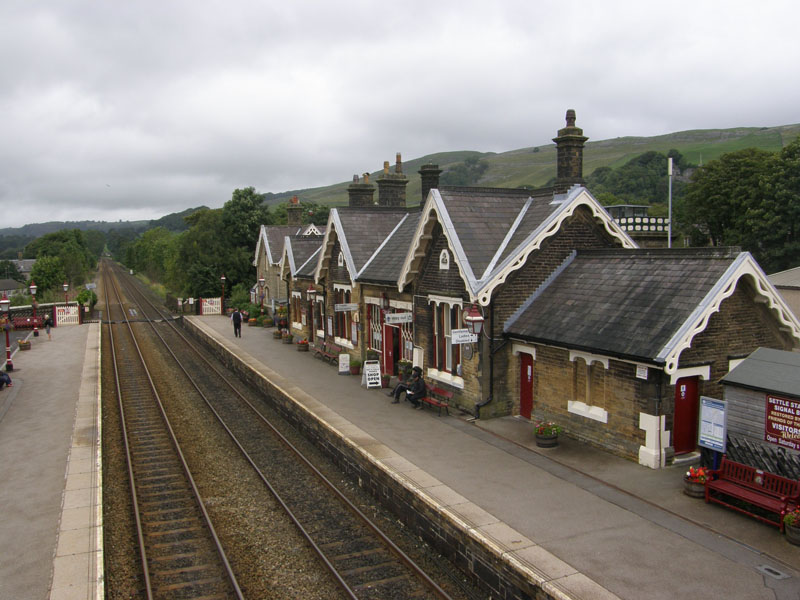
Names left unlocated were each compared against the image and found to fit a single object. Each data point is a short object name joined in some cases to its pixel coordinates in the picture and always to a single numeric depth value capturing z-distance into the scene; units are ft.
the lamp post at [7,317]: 76.01
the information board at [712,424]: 34.37
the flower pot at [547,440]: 42.96
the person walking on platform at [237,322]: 106.42
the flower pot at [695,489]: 33.91
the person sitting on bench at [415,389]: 55.83
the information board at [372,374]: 65.21
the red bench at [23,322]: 128.98
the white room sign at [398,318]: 61.62
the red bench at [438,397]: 53.62
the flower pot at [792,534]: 28.35
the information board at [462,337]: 48.29
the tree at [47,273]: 229.45
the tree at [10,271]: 385.89
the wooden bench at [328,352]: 80.02
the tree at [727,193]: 133.18
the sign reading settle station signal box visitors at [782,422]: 30.96
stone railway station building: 38.60
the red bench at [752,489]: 29.91
